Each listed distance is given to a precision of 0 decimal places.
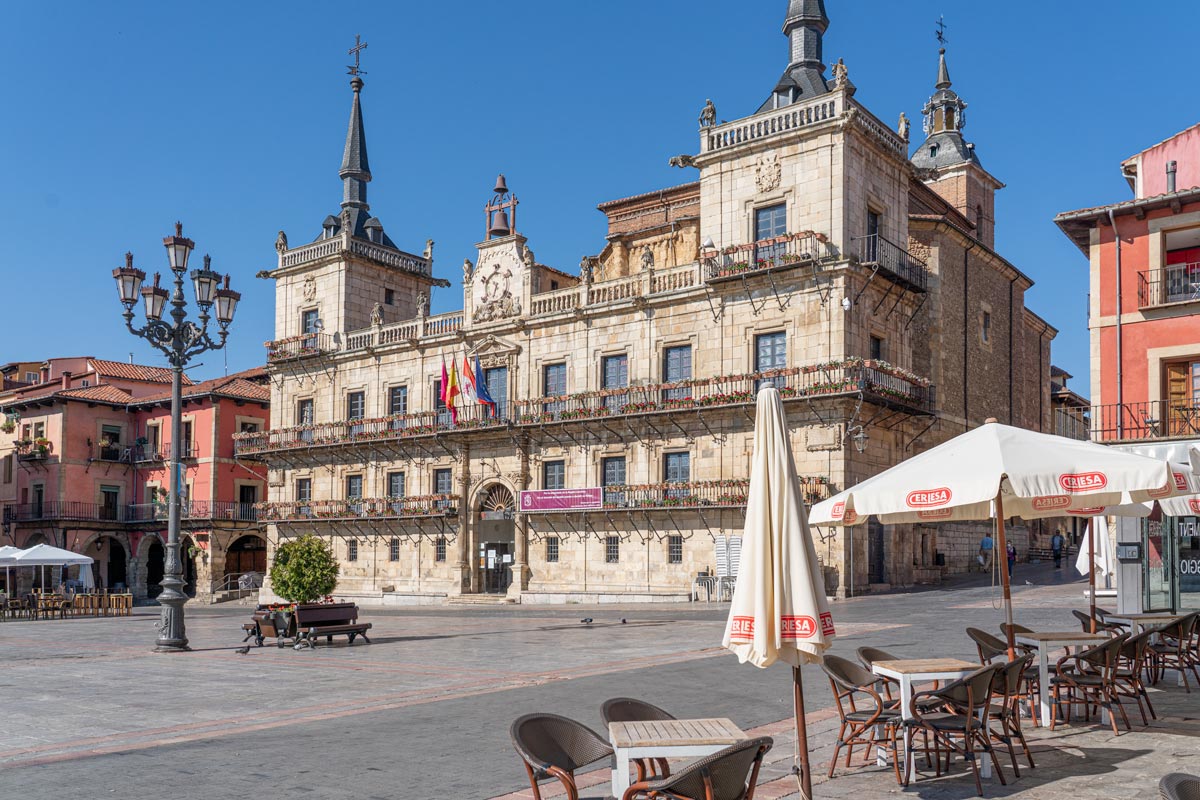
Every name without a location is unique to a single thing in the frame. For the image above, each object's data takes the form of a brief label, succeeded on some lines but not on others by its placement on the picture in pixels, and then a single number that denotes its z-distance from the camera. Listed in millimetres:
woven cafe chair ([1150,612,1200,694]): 10867
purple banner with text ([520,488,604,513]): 35375
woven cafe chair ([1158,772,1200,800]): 3891
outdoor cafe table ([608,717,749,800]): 5449
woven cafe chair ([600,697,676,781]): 6223
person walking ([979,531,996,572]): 37375
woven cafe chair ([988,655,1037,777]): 7309
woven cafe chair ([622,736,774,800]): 4965
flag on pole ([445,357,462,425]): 38031
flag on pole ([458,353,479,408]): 37281
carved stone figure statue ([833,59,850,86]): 31375
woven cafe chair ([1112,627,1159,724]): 8906
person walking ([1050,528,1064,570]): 38438
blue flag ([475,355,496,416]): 36906
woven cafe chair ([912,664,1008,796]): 6973
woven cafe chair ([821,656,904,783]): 7352
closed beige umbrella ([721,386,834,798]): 6012
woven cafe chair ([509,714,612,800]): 5387
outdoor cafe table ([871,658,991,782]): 7504
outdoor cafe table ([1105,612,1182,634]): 11397
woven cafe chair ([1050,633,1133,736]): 8680
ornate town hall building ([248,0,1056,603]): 31531
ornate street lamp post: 18469
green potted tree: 20578
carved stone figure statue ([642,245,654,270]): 35719
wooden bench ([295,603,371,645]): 19500
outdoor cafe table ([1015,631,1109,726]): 8859
